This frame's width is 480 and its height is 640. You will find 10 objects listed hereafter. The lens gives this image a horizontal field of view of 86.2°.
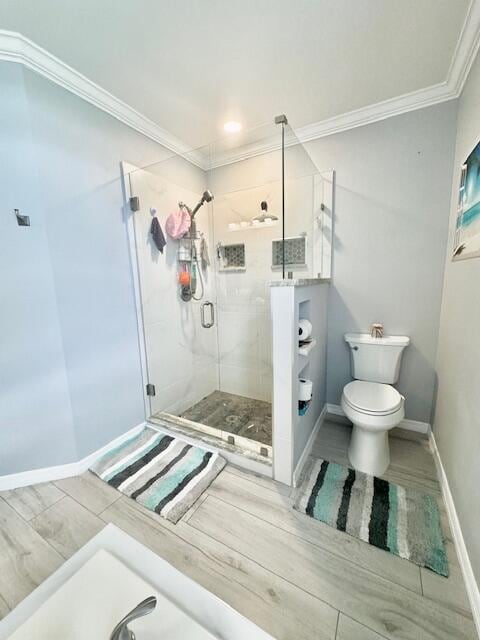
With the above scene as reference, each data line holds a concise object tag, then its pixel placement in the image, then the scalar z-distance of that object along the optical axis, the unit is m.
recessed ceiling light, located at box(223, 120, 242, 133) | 2.09
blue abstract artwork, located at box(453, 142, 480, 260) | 1.30
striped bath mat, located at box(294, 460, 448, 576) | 1.24
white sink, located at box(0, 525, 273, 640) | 0.63
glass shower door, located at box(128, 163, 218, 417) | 2.09
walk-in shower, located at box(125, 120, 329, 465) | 2.06
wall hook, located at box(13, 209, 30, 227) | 1.43
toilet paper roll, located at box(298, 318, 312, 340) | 1.61
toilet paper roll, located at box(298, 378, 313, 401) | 1.66
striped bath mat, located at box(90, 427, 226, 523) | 1.51
